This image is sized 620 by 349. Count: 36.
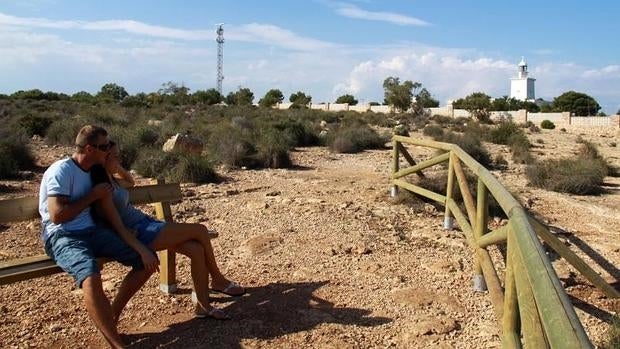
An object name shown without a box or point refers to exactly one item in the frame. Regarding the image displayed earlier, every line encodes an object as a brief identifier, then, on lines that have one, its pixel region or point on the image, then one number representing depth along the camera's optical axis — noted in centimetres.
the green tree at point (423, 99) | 5931
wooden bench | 402
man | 392
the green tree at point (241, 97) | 6969
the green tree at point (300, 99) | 7634
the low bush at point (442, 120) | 4052
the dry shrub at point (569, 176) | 1141
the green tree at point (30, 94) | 5888
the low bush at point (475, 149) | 1606
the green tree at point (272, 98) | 7575
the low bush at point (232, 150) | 1368
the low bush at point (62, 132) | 1800
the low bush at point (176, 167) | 1137
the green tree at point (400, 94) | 5897
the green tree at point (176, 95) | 5861
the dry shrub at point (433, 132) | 2659
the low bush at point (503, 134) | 2323
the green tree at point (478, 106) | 4703
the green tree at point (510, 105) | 6191
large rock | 1400
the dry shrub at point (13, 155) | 1145
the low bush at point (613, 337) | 420
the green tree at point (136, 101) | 4831
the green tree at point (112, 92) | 7034
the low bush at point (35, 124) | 2039
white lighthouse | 12456
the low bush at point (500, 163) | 1559
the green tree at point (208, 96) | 6632
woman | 451
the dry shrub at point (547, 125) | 4491
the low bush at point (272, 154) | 1395
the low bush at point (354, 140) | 1819
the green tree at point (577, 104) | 7312
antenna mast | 7938
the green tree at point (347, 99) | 8612
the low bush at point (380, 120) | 3650
